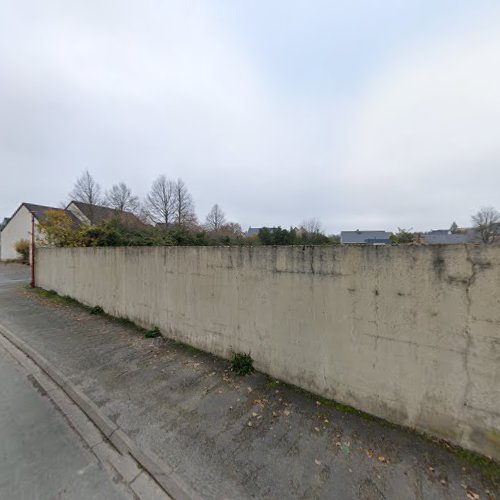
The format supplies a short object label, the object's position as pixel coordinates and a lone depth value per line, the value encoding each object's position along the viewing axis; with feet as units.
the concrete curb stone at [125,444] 7.35
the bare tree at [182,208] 121.49
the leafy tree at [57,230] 40.60
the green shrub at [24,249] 84.78
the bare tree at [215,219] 154.38
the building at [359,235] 168.08
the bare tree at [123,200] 125.90
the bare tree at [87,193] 114.32
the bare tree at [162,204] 121.49
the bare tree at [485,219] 93.58
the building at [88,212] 100.63
